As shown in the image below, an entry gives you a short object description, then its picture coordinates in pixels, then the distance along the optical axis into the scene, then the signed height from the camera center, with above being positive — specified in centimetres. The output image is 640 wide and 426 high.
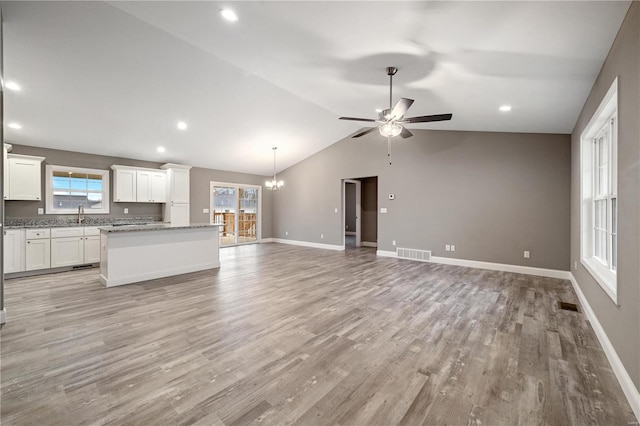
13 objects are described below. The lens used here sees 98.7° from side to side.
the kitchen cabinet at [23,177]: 510 +65
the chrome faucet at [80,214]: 601 -5
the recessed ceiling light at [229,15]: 263 +194
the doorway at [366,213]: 911 +0
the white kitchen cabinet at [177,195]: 709 +47
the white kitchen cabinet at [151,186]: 673 +66
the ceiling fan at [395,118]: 320 +118
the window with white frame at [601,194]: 269 +24
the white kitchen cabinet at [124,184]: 638 +67
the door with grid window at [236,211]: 885 +5
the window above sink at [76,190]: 581 +49
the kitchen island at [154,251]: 441 -70
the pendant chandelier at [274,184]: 795 +86
